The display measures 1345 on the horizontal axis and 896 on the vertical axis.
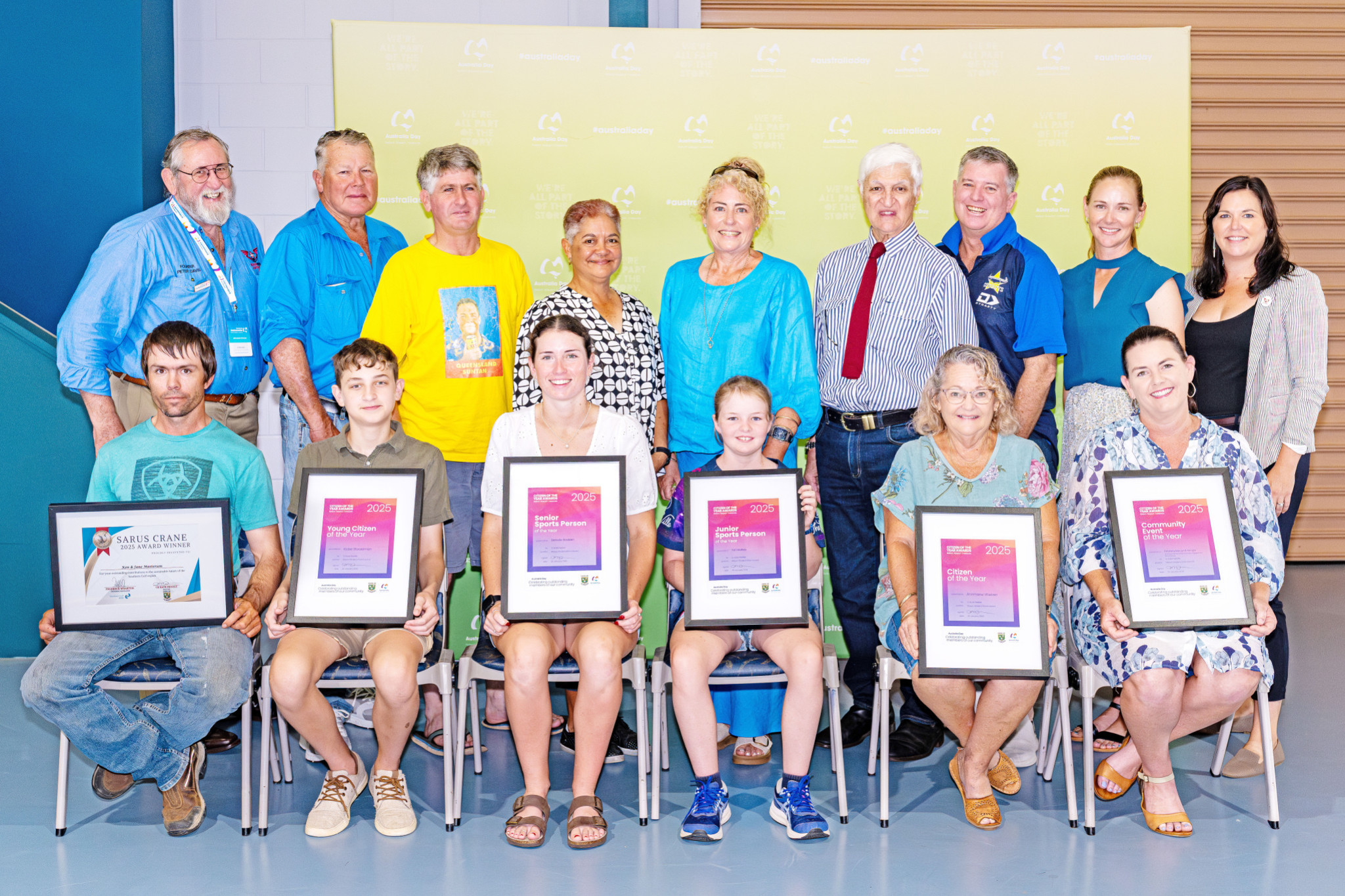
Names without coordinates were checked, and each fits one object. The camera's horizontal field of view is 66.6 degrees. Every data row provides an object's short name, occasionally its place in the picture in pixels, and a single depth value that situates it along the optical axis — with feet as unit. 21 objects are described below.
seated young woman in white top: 9.96
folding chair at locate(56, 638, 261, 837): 10.12
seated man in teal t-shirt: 10.03
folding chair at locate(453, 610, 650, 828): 10.26
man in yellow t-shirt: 12.11
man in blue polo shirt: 12.51
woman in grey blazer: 11.69
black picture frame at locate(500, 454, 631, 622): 10.07
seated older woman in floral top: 10.34
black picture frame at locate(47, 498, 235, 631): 10.05
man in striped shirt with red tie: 12.07
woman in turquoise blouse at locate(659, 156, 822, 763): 12.04
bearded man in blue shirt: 12.37
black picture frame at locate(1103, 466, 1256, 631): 9.87
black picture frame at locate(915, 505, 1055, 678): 9.78
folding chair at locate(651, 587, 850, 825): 10.29
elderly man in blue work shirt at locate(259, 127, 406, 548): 12.70
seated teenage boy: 10.07
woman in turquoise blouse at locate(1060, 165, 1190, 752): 12.51
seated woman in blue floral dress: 10.00
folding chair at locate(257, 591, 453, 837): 10.12
